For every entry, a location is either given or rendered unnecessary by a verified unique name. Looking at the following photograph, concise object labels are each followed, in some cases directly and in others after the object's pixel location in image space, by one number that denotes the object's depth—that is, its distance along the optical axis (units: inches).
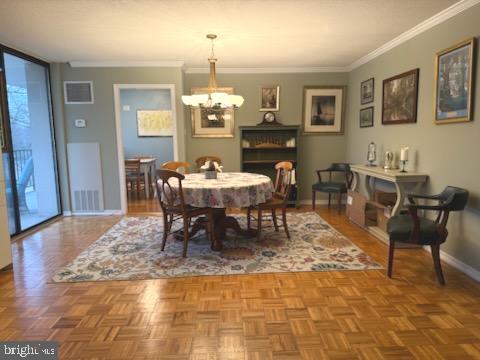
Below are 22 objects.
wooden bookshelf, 207.5
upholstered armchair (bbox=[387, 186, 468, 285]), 99.5
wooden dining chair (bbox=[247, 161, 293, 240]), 139.8
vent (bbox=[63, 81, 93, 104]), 189.0
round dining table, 121.5
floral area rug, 112.4
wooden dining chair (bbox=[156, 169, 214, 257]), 120.7
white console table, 126.7
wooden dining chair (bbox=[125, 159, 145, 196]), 233.5
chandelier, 134.8
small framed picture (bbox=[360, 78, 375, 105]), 177.8
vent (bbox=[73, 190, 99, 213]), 198.2
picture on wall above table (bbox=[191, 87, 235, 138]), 211.3
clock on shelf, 209.5
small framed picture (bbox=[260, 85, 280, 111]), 211.6
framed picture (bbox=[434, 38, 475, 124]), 104.9
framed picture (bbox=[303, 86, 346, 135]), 213.0
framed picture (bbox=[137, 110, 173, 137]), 273.7
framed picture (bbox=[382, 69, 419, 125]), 137.5
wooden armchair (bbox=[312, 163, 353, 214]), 189.2
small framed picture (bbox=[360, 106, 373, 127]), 180.7
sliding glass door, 154.4
